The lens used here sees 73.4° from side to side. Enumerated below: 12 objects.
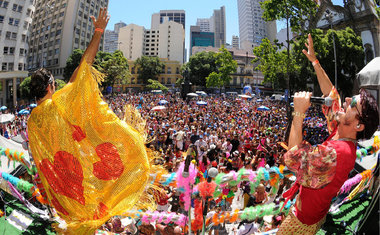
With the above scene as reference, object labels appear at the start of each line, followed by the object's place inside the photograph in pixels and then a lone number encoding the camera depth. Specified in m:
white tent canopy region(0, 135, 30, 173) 5.09
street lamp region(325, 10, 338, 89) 13.86
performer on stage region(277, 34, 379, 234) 1.93
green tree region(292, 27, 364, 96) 20.73
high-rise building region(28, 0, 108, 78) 53.38
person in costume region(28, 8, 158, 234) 2.58
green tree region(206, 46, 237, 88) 36.42
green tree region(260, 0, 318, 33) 12.77
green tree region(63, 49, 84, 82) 46.28
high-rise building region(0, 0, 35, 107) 37.66
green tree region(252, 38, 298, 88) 14.61
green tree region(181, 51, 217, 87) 59.69
